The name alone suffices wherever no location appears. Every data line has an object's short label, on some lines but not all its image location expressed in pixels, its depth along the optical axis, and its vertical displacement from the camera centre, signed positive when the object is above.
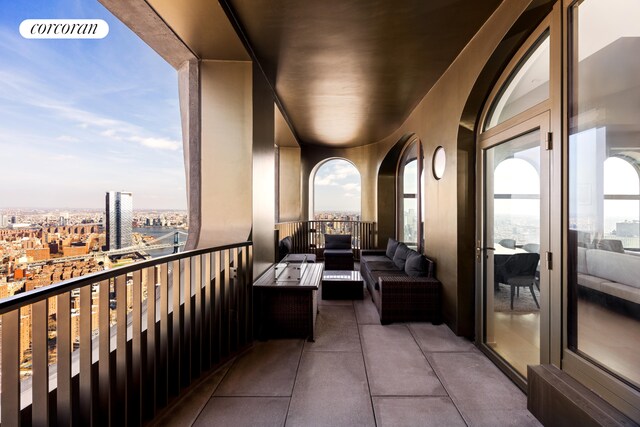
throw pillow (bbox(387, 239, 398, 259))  5.32 -0.67
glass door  2.17 -0.28
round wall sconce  3.71 +0.67
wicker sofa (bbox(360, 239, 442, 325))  3.54 -1.04
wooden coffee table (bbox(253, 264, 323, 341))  3.04 -1.04
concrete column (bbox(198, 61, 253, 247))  3.04 +0.78
